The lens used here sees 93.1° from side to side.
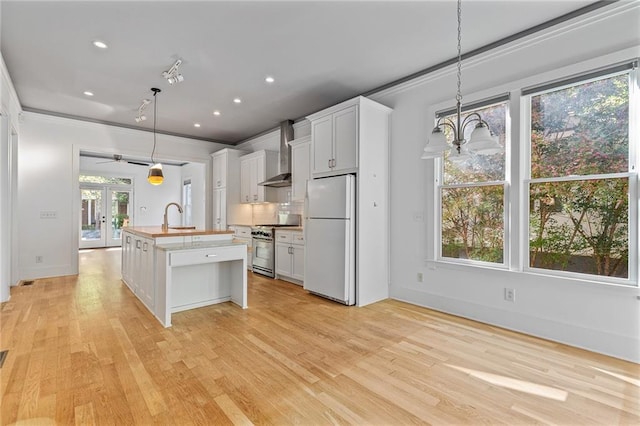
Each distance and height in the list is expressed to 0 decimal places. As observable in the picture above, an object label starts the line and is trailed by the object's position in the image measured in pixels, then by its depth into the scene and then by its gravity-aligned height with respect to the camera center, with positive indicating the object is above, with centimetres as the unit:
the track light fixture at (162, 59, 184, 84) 351 +163
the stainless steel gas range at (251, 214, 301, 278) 538 -61
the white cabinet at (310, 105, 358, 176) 381 +94
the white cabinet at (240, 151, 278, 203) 619 +79
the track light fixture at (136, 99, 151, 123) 469 +167
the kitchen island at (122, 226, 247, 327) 316 -70
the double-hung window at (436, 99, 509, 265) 320 +12
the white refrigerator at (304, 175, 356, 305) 380 -35
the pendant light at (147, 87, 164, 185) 476 +59
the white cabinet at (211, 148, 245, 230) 677 +63
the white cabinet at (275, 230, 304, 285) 480 -73
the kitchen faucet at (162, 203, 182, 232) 402 -20
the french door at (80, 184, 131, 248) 950 -9
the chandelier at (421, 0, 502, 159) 190 +46
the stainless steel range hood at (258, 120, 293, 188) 568 +112
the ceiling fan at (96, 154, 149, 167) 936 +155
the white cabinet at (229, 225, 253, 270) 595 -48
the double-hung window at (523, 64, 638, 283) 250 +32
